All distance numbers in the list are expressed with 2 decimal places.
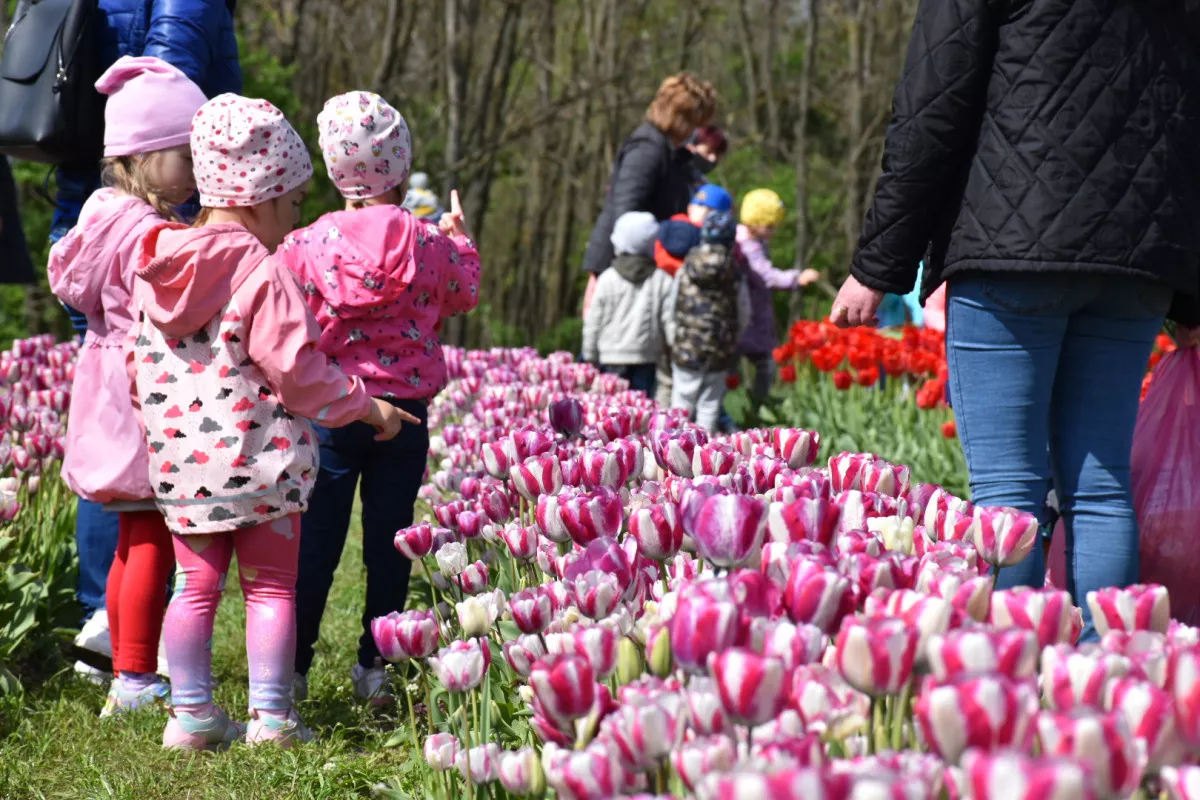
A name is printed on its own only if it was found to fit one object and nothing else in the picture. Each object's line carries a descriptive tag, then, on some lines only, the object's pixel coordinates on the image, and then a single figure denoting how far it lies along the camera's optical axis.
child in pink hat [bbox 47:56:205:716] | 8.40
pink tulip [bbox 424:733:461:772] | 7.44
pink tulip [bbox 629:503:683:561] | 7.47
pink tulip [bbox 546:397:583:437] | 8.42
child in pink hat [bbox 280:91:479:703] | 8.50
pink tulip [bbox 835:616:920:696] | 6.47
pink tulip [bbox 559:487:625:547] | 7.61
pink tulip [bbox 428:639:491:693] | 7.43
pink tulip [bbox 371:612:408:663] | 7.63
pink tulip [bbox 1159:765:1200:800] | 5.92
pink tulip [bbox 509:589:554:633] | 7.49
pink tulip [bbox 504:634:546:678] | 7.44
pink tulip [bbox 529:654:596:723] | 7.15
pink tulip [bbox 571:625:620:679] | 7.20
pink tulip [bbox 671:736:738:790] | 6.29
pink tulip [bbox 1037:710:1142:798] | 5.56
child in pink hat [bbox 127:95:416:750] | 8.12
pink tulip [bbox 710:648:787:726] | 6.35
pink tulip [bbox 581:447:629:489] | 7.84
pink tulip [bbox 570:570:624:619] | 7.39
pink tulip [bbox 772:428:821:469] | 7.95
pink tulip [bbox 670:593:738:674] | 6.84
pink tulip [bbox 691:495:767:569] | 7.26
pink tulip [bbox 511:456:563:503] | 7.87
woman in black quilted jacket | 7.91
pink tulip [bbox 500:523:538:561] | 7.81
